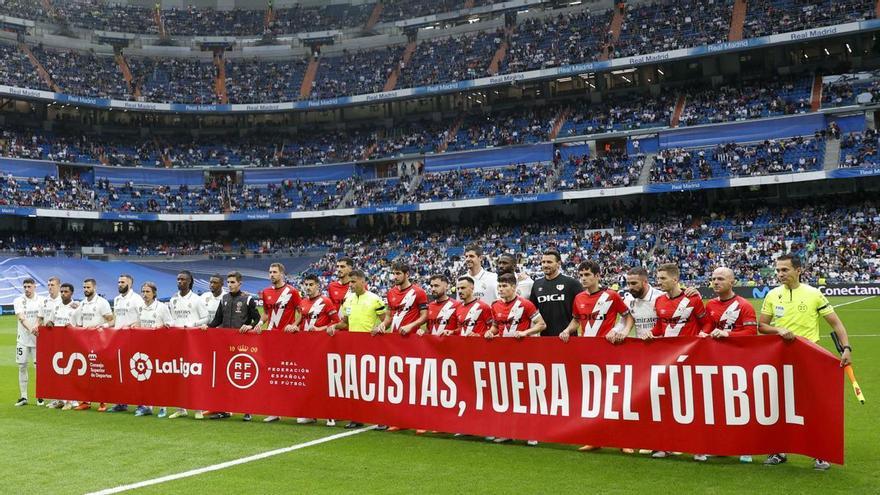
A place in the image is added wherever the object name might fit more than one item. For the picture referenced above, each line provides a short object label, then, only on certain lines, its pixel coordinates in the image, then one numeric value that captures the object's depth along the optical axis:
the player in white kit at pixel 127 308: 13.29
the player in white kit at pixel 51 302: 14.14
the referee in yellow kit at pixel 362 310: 11.70
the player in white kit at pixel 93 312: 13.55
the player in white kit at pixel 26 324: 13.58
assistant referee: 8.43
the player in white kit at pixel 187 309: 13.20
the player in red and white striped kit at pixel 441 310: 10.71
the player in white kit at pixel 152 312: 13.01
